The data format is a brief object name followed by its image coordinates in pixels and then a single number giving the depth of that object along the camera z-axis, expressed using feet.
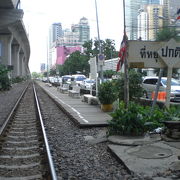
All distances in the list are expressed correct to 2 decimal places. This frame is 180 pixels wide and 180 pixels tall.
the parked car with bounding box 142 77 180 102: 44.72
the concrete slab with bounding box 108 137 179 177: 14.34
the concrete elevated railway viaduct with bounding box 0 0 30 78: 91.96
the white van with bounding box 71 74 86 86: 111.51
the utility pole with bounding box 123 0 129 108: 24.12
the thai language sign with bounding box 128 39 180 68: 24.40
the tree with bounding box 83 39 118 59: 193.89
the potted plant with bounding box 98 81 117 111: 35.12
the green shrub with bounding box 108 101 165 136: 20.90
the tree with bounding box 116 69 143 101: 36.02
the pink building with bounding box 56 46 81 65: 298.56
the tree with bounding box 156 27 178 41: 96.67
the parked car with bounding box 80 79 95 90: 88.21
